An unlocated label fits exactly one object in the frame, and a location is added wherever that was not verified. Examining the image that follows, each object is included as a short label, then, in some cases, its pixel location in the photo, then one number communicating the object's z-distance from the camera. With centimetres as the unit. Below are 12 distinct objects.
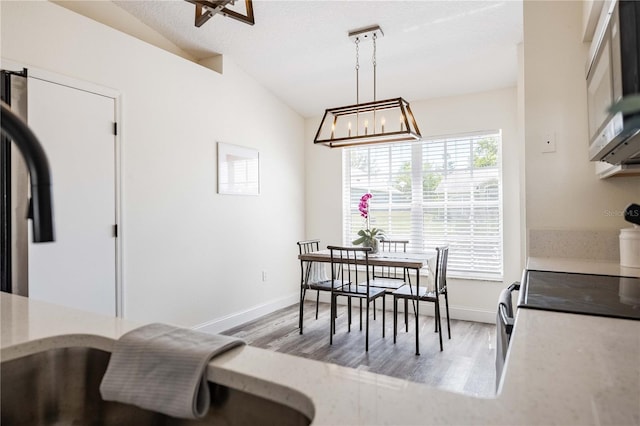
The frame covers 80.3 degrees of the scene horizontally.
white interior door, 242
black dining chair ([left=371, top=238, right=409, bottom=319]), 383
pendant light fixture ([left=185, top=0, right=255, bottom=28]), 176
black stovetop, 103
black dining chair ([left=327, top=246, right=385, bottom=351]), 331
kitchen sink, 78
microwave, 82
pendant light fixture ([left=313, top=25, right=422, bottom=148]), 299
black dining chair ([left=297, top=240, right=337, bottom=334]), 371
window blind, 400
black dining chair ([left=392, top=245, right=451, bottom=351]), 331
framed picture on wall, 377
